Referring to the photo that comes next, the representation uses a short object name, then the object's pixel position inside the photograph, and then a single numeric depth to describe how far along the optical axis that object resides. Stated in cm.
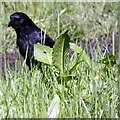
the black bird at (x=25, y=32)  821
